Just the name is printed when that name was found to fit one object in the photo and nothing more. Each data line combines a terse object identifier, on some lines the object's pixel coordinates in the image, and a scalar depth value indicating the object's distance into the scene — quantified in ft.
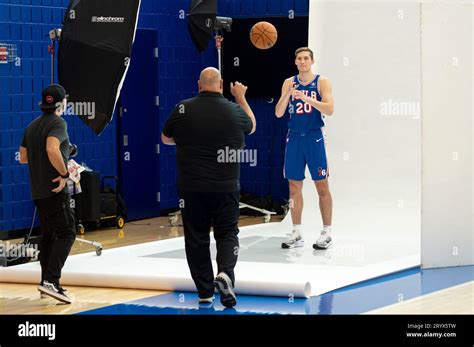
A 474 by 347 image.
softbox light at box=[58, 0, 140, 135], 36.60
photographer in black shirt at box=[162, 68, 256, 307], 27.63
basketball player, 36.78
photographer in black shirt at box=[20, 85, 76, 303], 29.14
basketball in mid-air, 42.78
